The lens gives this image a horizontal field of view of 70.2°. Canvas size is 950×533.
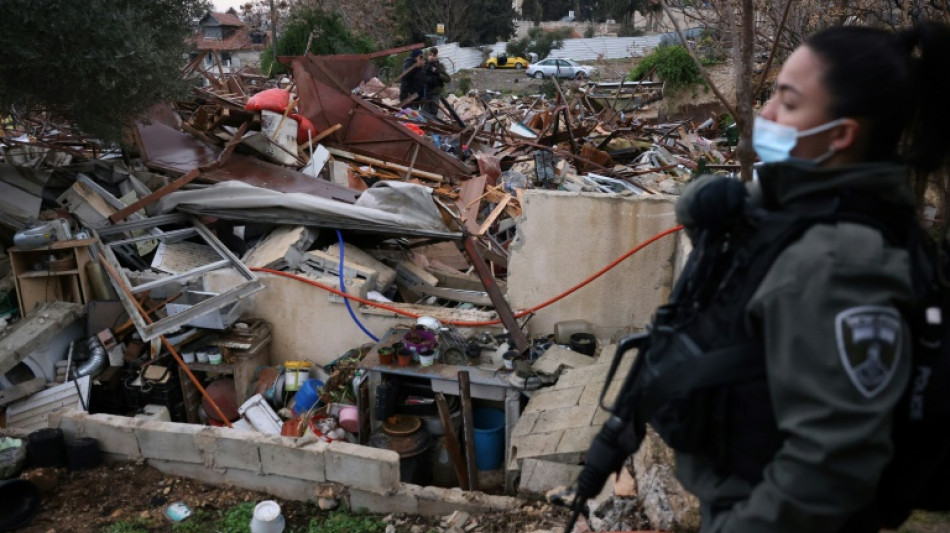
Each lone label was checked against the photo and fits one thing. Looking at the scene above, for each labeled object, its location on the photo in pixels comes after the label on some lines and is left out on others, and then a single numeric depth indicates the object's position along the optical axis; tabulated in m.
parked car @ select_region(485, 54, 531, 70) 35.47
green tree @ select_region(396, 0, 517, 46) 38.69
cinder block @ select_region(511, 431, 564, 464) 4.37
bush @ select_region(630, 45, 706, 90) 21.22
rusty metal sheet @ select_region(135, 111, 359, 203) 7.45
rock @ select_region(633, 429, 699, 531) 3.25
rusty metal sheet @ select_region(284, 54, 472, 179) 9.79
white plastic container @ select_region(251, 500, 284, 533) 3.96
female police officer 1.16
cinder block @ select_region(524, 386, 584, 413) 4.80
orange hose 5.36
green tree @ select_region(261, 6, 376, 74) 20.95
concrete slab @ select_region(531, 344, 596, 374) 5.31
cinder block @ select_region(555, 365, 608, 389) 4.89
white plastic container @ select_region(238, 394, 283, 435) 5.80
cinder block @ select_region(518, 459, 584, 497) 4.25
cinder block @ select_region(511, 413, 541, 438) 4.70
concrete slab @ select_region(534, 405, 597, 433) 4.50
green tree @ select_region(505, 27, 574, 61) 39.06
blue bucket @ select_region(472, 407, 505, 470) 5.46
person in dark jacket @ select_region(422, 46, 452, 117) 14.43
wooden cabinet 5.83
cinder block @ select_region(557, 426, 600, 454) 4.24
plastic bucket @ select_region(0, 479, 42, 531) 4.04
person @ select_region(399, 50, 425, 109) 14.30
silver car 30.28
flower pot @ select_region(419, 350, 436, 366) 5.46
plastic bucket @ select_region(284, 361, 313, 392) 6.14
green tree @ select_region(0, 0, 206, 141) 5.52
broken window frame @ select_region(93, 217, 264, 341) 5.35
